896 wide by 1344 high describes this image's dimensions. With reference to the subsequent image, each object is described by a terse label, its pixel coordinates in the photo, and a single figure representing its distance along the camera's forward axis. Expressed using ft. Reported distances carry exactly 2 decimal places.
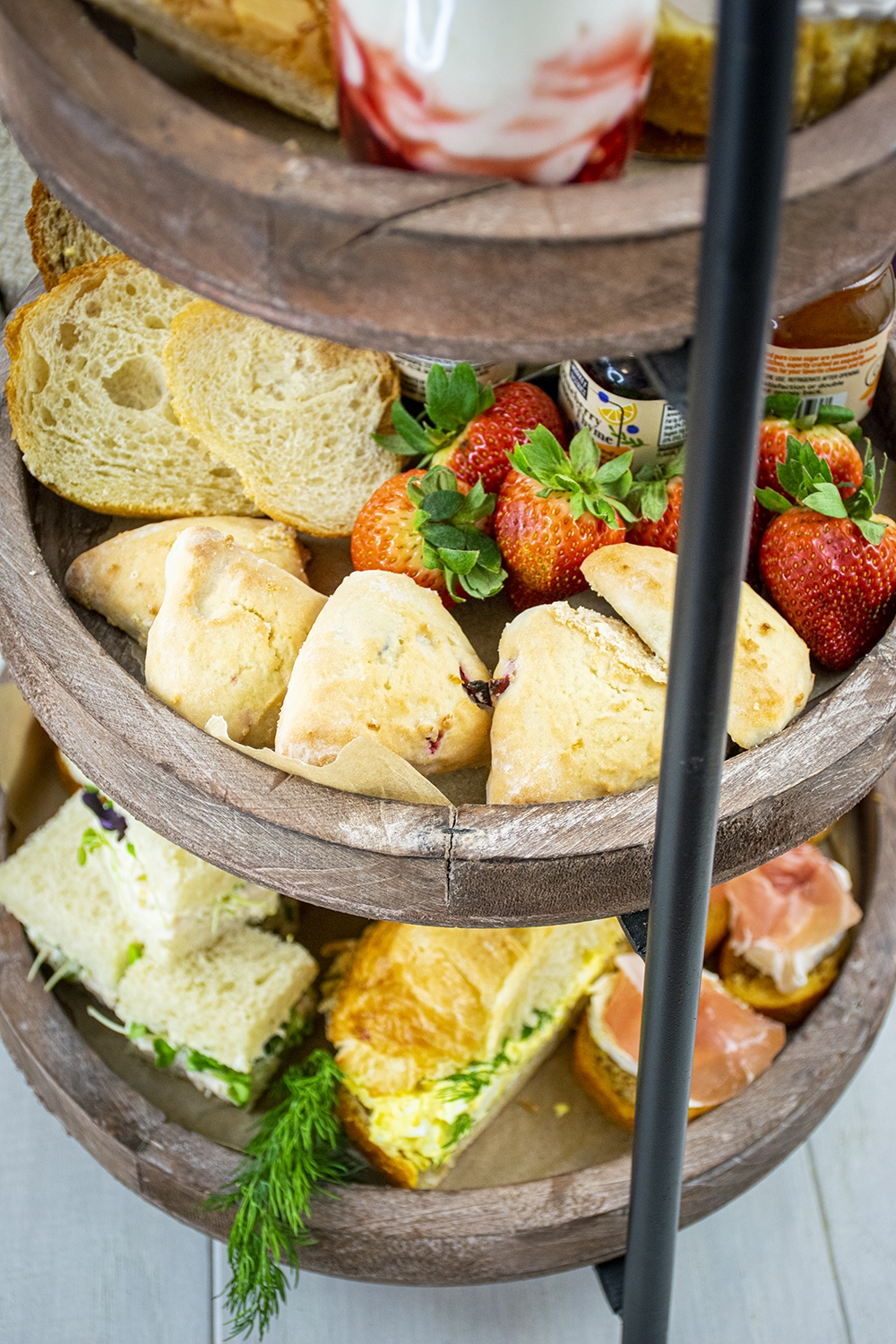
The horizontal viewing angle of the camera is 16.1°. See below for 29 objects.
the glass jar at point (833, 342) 3.15
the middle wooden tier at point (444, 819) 2.91
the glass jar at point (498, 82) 2.51
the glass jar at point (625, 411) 3.15
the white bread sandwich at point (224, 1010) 3.50
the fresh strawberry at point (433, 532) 3.14
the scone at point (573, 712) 2.99
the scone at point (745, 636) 2.98
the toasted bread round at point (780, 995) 3.59
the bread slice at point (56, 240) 3.28
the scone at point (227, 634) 3.05
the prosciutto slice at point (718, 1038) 3.48
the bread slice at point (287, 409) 3.22
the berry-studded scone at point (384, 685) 3.01
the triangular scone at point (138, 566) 3.15
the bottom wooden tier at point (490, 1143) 3.36
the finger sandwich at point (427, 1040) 3.44
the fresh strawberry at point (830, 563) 3.05
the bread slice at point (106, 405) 3.21
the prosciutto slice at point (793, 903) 3.60
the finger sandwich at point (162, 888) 3.49
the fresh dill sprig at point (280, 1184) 3.34
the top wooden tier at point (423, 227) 2.53
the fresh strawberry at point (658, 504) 3.13
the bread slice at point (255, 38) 2.66
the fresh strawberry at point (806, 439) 3.17
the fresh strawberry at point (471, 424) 3.18
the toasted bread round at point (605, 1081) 3.51
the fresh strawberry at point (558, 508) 3.09
